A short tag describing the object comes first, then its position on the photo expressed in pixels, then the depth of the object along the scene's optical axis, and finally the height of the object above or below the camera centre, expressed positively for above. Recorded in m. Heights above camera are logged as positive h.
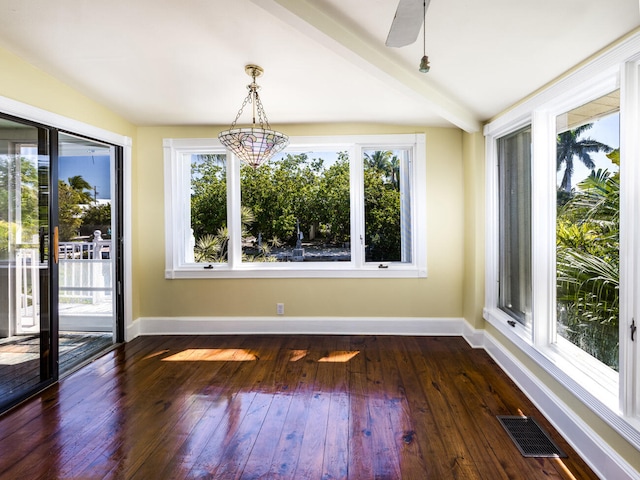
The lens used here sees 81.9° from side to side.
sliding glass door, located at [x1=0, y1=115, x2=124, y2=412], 2.61 -0.10
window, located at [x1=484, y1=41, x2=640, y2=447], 1.76 +0.02
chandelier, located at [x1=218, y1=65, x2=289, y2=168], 2.65 +0.73
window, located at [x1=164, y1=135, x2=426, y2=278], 4.09 +0.33
